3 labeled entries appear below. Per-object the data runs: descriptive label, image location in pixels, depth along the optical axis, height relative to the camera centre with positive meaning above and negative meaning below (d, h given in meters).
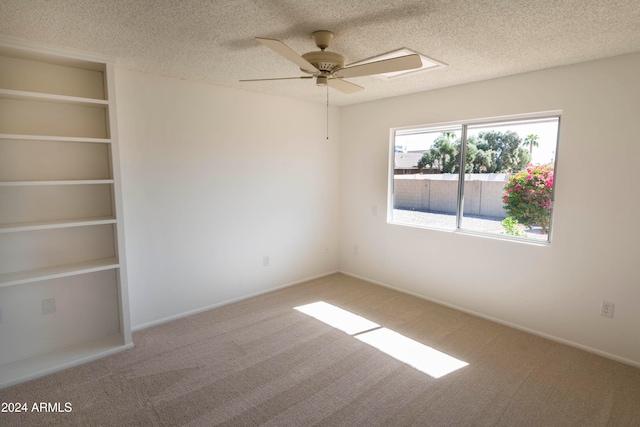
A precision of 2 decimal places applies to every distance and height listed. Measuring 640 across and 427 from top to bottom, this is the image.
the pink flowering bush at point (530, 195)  3.17 -0.16
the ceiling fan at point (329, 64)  1.97 +0.69
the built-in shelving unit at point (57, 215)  2.55 -0.33
